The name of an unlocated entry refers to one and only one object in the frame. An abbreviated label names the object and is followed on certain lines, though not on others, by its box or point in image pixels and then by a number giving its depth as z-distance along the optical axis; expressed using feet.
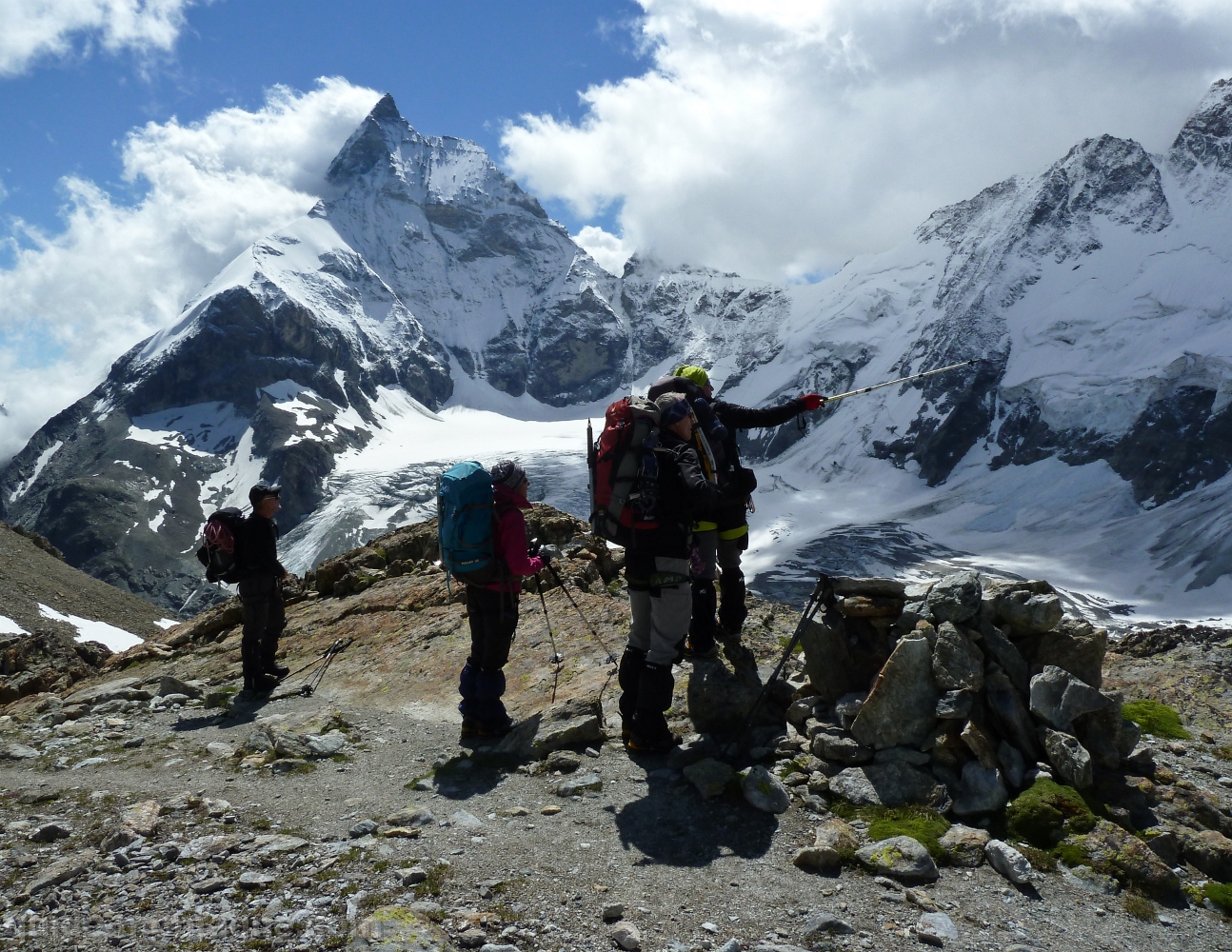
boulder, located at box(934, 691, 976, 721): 23.41
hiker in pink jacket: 29.09
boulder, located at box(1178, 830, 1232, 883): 20.33
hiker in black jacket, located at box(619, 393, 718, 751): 25.35
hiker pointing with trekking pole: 29.01
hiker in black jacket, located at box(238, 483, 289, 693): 41.57
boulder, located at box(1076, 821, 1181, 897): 19.53
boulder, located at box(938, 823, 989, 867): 20.26
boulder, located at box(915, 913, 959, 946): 17.15
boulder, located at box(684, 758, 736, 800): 23.61
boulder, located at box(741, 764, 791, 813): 22.86
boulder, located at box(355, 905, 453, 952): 16.26
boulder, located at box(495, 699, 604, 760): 27.89
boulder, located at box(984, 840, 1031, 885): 19.42
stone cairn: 22.80
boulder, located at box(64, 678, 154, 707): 40.27
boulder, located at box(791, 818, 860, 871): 20.04
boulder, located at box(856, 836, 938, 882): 19.38
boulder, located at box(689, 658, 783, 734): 27.96
